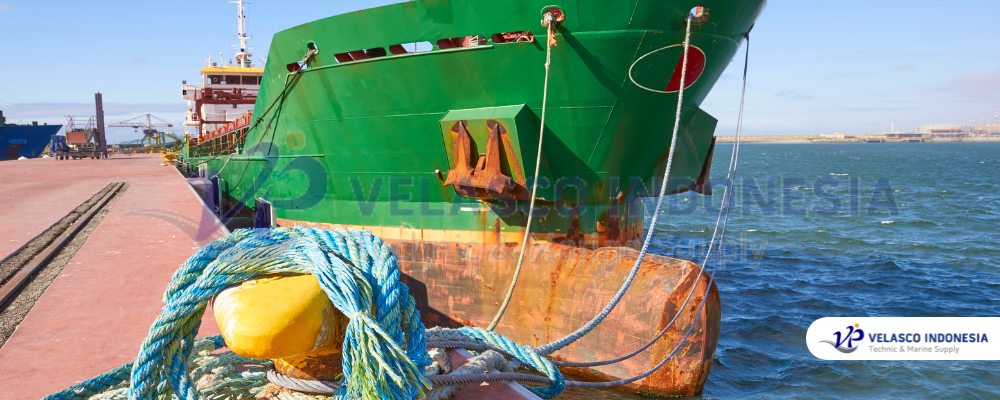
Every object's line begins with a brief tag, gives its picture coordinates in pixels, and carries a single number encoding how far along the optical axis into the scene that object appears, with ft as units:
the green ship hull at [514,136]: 24.57
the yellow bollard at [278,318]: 7.91
